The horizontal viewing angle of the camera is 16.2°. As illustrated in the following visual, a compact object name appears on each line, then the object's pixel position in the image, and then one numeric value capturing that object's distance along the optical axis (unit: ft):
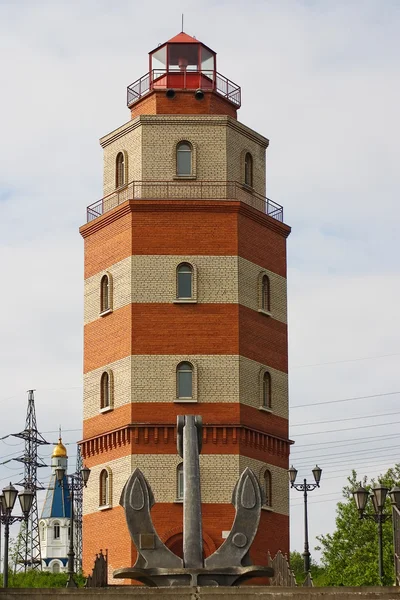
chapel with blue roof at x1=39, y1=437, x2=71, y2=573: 430.20
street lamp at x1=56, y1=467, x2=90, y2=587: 127.75
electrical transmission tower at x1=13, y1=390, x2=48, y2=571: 362.74
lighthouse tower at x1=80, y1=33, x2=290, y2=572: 148.36
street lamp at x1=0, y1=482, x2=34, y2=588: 113.39
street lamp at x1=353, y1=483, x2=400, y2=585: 111.14
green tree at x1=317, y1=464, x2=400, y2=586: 188.96
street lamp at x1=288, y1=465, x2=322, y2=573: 134.34
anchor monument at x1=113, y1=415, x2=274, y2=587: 91.57
